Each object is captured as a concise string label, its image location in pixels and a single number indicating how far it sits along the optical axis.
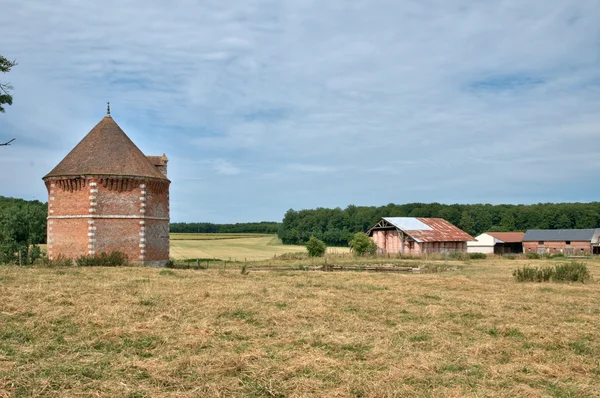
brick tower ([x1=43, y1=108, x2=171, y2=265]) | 29.59
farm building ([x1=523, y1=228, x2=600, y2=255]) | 73.00
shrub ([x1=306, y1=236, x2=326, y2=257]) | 49.94
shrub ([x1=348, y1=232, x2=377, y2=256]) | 52.53
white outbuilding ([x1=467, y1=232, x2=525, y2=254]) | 77.16
